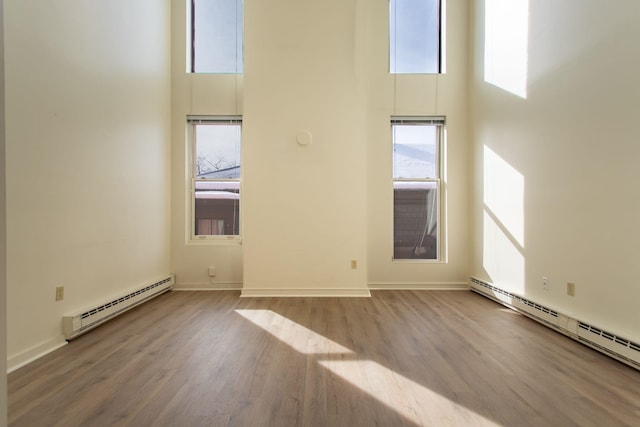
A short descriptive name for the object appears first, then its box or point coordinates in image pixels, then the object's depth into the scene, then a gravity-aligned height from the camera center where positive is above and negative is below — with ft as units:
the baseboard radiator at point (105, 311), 7.44 -3.00
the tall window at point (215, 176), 13.51 +1.72
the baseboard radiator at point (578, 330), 6.35 -3.02
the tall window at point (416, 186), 13.52 +1.30
